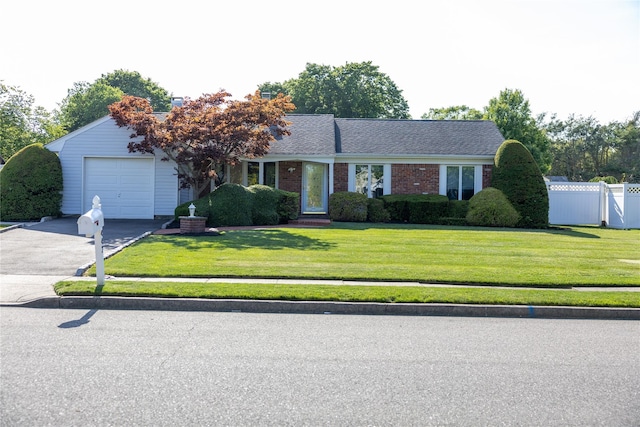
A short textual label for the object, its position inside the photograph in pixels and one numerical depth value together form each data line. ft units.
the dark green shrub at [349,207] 71.82
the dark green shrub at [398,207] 74.84
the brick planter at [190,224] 53.93
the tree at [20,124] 136.77
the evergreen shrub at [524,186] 71.31
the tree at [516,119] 145.18
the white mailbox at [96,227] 27.61
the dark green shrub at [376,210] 73.41
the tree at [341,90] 157.79
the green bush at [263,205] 64.59
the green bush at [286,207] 67.82
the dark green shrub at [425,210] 73.51
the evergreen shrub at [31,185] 65.36
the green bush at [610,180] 136.81
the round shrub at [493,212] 70.33
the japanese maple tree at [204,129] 64.18
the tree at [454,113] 164.04
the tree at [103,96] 164.42
